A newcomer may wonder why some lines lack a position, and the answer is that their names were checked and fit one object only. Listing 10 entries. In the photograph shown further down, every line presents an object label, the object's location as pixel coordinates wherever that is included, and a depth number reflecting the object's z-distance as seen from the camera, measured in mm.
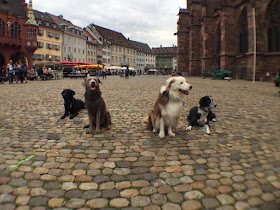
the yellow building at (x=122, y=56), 86625
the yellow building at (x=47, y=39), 46562
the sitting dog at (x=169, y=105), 4148
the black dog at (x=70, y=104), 6361
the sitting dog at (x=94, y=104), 4529
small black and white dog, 5117
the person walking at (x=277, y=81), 17834
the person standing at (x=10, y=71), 19041
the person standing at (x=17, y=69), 20000
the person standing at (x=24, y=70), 20672
